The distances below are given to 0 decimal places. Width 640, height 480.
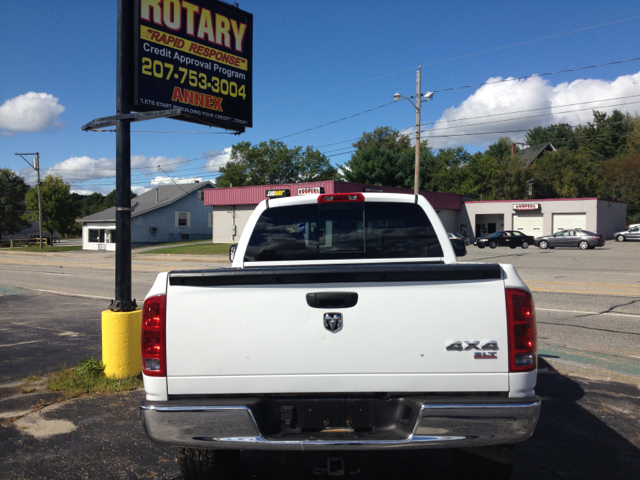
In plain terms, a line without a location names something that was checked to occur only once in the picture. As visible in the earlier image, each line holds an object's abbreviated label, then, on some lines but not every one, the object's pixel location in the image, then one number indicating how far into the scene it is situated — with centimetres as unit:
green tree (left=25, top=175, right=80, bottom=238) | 5844
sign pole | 575
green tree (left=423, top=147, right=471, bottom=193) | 7369
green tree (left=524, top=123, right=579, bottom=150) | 8844
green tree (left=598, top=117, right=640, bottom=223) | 6109
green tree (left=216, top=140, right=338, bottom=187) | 7656
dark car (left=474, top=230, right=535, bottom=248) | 3938
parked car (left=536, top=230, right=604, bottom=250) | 3672
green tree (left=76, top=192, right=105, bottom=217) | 11104
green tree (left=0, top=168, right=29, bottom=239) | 6994
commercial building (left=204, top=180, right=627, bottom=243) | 4725
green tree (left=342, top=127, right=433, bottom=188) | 6328
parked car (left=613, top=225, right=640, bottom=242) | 4725
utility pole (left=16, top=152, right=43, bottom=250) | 4943
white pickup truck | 277
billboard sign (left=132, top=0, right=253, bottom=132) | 757
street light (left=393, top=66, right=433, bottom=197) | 2795
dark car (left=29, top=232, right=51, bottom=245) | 6035
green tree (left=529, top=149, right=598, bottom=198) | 6247
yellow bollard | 565
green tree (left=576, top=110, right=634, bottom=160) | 7769
